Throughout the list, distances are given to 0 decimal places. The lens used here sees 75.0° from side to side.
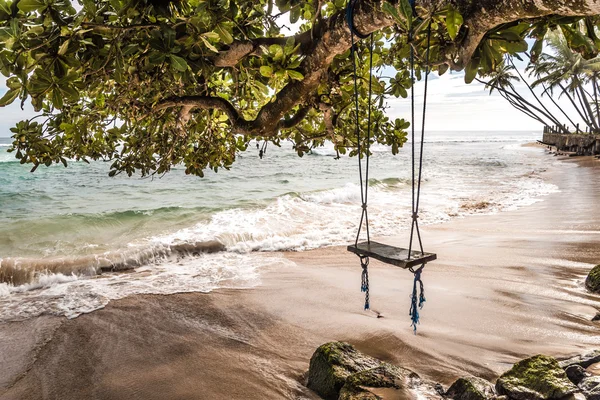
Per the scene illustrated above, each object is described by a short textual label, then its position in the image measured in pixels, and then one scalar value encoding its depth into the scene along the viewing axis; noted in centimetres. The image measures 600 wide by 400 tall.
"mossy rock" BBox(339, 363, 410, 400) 248
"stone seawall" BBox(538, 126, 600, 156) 2206
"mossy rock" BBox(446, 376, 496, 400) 250
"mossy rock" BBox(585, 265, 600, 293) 415
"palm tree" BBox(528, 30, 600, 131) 2172
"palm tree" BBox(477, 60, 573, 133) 2503
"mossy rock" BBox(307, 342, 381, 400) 270
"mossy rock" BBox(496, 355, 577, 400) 243
